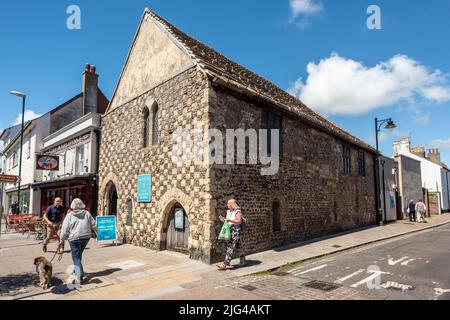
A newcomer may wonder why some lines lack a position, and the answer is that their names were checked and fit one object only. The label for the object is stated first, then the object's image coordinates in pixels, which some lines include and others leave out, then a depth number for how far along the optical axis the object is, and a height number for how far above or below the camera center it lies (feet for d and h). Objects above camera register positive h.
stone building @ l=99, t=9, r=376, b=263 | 30.19 +4.39
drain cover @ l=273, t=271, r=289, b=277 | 24.38 -6.39
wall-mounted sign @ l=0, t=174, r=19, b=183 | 39.55 +2.22
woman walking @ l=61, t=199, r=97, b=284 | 21.88 -2.65
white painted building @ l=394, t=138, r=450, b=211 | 113.91 +6.93
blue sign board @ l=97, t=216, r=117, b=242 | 38.01 -4.13
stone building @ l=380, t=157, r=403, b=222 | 74.02 +0.70
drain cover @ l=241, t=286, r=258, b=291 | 20.48 -6.26
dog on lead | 20.93 -5.19
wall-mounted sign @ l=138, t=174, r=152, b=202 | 36.54 +0.79
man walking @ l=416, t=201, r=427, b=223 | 75.60 -4.37
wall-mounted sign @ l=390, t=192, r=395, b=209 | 79.48 -1.87
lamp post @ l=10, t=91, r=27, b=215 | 56.77 +18.59
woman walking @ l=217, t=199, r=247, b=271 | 26.25 -2.86
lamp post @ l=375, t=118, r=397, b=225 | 62.59 +4.29
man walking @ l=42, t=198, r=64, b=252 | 33.88 -2.39
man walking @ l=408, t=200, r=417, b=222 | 74.95 -4.32
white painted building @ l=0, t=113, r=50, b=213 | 69.72 +8.43
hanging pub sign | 55.36 +5.94
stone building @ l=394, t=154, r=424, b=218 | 85.81 +3.33
